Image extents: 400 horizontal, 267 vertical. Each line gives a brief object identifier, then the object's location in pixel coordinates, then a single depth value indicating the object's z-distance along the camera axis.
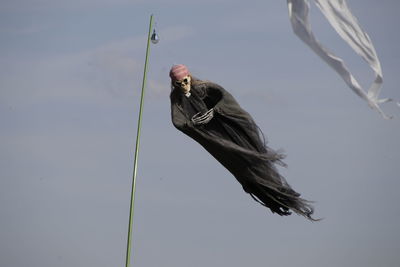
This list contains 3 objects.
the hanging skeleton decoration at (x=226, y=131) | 19.22
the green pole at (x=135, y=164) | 20.80
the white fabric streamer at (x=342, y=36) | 13.47
